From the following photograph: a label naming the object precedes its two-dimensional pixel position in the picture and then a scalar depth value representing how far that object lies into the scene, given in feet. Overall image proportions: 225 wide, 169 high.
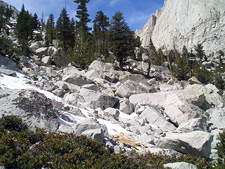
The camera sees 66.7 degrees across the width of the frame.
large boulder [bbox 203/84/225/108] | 46.62
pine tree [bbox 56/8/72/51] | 91.26
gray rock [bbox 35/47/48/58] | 73.47
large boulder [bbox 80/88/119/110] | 35.70
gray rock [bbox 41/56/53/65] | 67.08
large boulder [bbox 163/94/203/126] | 32.45
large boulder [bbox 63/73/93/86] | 43.86
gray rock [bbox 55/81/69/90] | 38.83
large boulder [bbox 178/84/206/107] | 41.42
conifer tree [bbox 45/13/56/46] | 112.26
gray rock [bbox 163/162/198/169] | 12.56
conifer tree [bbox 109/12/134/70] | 75.97
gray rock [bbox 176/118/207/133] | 25.77
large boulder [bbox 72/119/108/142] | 16.75
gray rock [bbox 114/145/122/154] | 16.80
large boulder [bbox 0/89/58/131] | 17.13
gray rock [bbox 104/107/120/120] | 32.35
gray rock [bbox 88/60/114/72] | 64.56
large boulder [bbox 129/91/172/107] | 41.51
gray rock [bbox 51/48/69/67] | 69.05
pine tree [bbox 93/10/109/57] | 120.95
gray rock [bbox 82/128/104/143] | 16.63
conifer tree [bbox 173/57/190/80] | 93.39
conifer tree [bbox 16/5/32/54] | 63.41
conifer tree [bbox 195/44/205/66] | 178.49
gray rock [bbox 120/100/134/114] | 37.27
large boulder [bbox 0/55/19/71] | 36.76
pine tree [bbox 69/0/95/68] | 66.90
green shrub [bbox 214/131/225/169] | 18.12
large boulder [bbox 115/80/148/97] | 46.21
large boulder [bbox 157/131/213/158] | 18.98
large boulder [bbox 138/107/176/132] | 31.35
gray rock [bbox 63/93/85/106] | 32.65
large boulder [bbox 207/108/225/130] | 32.09
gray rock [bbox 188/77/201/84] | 75.53
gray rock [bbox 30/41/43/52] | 80.29
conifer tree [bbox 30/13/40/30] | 178.67
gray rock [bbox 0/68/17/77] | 32.88
